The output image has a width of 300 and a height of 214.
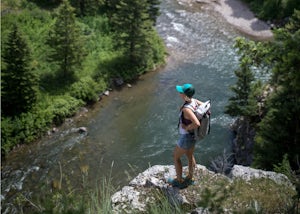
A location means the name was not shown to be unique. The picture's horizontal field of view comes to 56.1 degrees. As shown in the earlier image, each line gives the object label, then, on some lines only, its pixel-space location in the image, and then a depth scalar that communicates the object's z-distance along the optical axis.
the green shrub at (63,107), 16.69
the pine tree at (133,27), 19.23
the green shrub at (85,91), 17.89
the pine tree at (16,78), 15.62
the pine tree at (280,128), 10.80
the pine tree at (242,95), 14.73
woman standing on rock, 6.30
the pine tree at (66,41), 17.53
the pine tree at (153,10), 22.37
